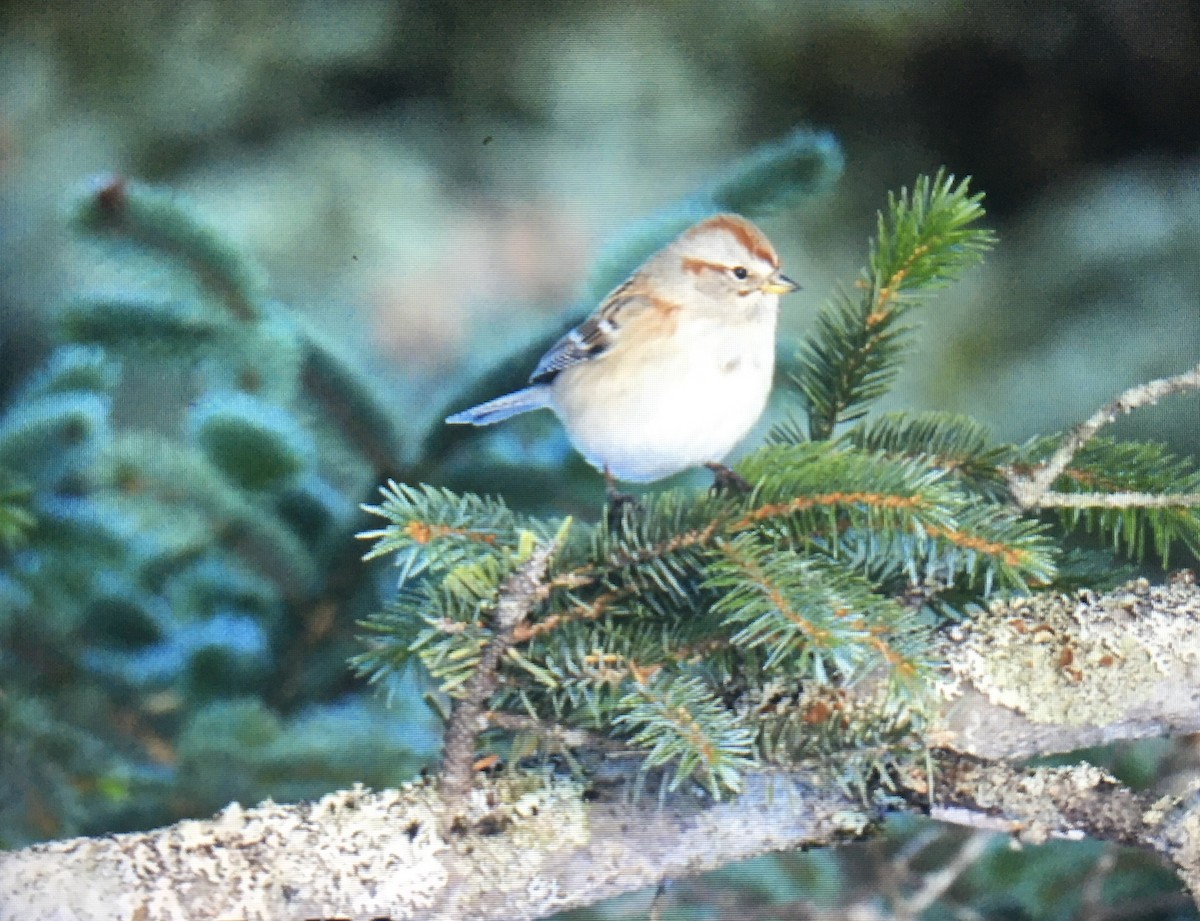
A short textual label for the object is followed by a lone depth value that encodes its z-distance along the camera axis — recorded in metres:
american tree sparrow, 8.76
